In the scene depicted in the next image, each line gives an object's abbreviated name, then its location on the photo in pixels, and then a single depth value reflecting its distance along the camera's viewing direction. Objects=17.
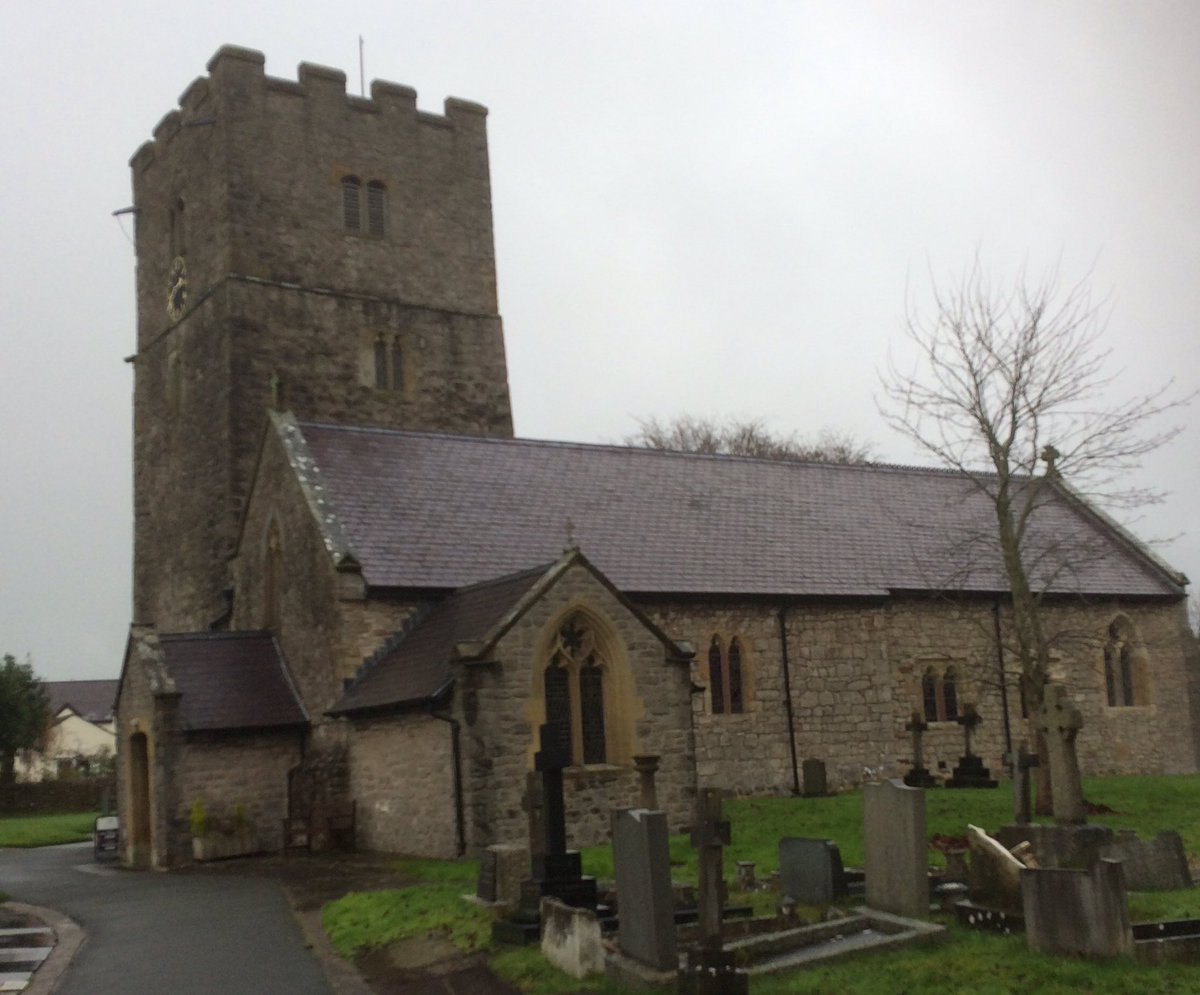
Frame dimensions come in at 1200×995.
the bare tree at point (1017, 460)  22.00
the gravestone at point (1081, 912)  10.17
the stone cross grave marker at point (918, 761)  26.41
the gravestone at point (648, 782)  16.52
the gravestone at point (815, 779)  25.97
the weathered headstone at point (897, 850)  12.31
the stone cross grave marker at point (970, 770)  26.45
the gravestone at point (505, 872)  13.98
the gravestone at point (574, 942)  11.34
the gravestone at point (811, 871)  13.58
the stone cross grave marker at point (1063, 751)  14.45
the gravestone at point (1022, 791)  18.52
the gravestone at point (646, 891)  10.68
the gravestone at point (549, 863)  12.88
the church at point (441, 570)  21.25
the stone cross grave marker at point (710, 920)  9.92
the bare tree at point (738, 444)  58.88
